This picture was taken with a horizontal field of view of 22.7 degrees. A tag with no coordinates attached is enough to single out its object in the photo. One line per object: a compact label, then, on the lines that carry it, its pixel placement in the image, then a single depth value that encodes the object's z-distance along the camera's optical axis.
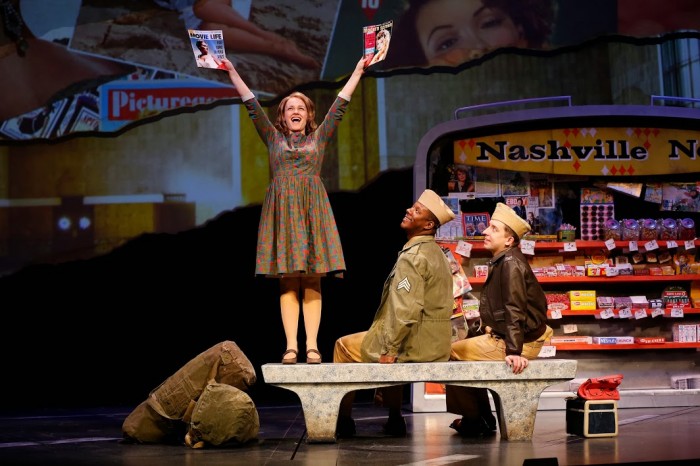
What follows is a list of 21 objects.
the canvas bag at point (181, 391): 9.50
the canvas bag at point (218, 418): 9.12
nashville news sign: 13.42
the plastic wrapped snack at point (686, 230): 13.36
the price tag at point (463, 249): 13.09
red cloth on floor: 9.87
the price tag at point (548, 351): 12.99
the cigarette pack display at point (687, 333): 13.32
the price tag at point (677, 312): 13.10
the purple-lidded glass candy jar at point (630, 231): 13.24
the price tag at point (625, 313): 13.15
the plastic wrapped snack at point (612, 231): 13.24
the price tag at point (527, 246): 13.17
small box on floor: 9.70
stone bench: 9.04
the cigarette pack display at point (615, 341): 13.17
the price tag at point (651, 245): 13.09
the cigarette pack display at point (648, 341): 13.16
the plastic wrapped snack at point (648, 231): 13.26
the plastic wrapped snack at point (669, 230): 13.34
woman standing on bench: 9.38
